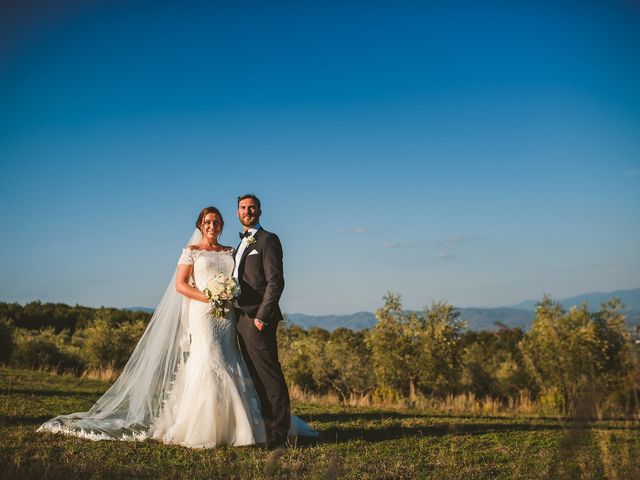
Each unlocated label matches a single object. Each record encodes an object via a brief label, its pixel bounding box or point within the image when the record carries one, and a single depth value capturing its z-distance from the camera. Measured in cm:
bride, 683
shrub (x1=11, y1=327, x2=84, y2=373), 2103
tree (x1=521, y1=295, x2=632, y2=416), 2075
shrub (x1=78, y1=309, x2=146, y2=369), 2286
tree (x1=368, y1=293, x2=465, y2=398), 2103
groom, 709
